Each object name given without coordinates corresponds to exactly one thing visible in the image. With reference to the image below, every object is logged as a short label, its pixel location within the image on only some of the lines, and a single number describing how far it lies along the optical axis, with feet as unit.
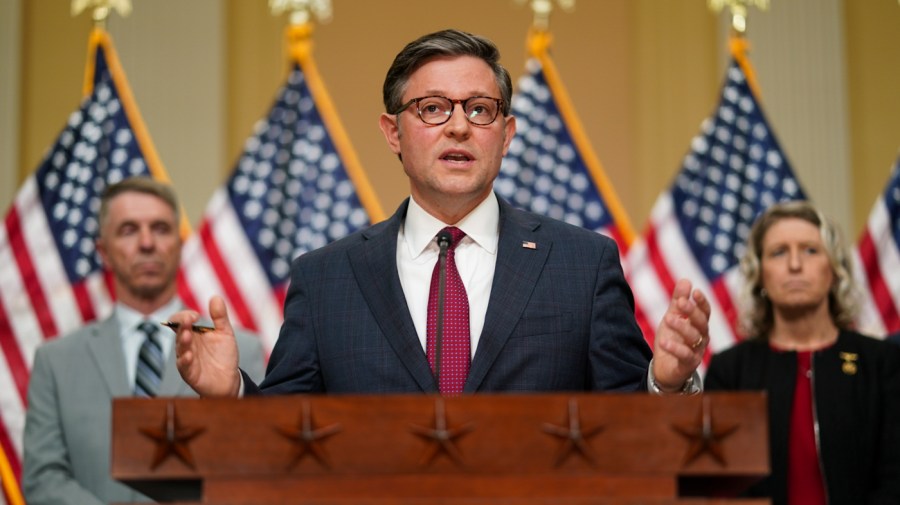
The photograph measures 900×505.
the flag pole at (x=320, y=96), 38.91
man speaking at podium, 17.40
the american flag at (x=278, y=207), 37.68
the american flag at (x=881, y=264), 36.27
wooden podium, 12.35
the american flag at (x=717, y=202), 38.24
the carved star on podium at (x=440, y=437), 12.44
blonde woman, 27.14
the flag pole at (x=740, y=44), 39.27
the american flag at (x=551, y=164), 39.68
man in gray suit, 28.27
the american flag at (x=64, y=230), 35.50
